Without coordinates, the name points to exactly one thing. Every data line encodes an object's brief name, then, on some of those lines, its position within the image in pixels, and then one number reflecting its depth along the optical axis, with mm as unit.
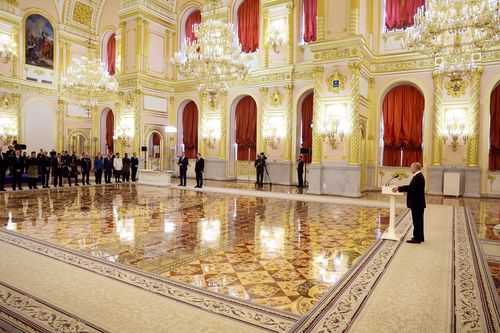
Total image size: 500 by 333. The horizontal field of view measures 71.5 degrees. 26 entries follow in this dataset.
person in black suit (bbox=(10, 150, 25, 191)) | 11656
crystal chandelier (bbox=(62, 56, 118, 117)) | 15359
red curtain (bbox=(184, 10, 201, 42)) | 18312
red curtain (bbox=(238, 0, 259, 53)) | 16406
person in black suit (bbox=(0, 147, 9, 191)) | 11469
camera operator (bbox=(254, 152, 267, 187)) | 14891
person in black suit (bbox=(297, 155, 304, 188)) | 14227
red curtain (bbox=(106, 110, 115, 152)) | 21500
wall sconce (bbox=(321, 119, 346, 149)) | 11734
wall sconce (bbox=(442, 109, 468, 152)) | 12070
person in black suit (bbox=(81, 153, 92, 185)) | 13922
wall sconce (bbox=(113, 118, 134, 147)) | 17469
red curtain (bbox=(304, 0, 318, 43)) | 14867
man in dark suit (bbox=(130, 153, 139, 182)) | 15937
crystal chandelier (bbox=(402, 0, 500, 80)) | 7711
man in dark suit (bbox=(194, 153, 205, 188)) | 13266
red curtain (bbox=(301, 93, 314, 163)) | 15302
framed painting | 18641
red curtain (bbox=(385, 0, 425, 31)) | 13180
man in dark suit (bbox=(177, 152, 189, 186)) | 13836
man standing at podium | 5492
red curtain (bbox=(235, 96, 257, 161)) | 16656
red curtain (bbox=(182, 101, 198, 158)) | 18641
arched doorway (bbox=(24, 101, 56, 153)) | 18577
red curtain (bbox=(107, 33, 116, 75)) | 21195
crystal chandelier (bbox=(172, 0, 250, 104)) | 10742
